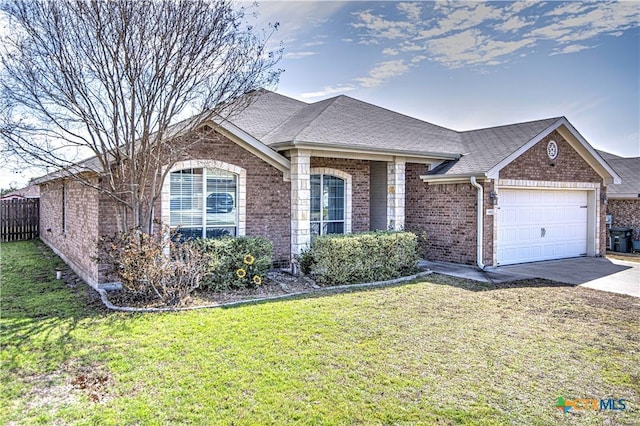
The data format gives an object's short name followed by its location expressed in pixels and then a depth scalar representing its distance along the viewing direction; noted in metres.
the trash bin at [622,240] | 18.36
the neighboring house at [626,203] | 18.64
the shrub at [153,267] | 8.09
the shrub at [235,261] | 9.08
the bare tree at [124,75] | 8.20
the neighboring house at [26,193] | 29.12
